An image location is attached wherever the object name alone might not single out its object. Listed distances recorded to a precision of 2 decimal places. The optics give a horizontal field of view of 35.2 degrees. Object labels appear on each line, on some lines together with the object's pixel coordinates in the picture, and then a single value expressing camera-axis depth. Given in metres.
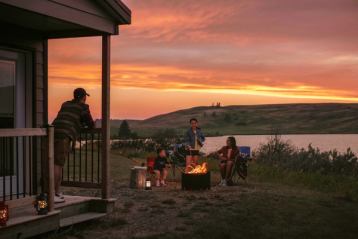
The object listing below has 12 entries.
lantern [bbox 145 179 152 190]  12.45
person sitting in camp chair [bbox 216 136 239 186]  13.39
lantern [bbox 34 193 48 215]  7.10
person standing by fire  13.50
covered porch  7.34
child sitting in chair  13.10
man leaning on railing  8.02
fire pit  12.26
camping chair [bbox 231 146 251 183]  13.56
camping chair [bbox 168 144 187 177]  13.94
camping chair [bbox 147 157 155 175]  13.39
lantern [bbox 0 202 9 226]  6.36
